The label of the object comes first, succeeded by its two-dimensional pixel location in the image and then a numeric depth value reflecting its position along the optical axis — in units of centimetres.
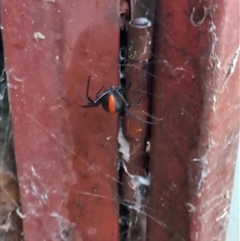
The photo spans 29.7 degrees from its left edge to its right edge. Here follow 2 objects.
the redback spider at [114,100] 20
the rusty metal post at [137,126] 19
